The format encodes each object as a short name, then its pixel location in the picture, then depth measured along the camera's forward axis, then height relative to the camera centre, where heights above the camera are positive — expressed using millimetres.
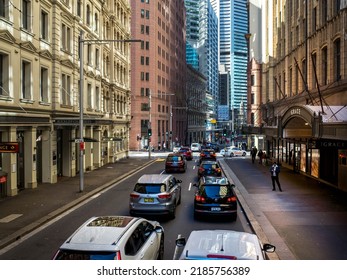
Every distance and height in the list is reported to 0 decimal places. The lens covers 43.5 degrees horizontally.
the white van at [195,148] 78812 -3600
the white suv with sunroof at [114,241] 7957 -2216
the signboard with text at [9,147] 18516 -828
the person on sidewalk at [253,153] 47919 -2727
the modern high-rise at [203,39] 192125 +39854
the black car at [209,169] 28291 -2744
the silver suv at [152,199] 16578 -2723
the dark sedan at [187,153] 54941 -3220
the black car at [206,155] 42500 -2835
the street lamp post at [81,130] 23906 -118
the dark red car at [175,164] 36719 -3039
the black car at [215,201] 16391 -2760
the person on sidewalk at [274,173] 24953 -2586
